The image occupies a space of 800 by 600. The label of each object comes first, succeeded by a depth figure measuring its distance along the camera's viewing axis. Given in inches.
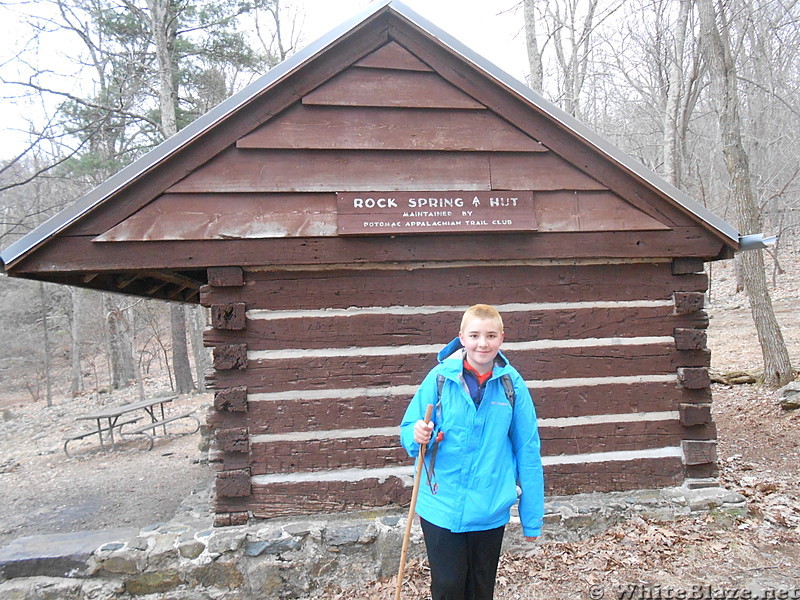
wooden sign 172.7
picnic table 384.2
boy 109.2
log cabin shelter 170.7
